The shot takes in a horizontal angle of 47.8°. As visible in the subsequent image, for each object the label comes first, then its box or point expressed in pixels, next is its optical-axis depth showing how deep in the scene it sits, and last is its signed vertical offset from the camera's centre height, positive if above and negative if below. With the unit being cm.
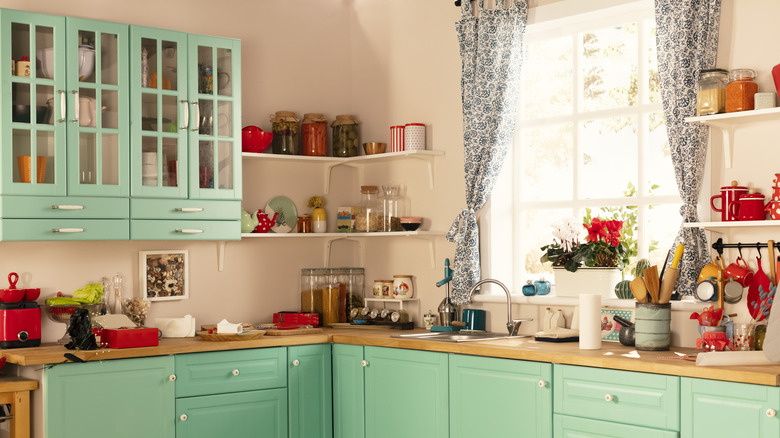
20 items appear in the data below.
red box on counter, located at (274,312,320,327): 488 -54
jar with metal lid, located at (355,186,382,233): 509 +6
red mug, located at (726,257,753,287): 354 -22
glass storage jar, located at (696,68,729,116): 356 +52
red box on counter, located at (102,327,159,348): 395 -52
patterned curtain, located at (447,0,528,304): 448 +61
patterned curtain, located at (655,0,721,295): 369 +52
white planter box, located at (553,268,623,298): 411 -29
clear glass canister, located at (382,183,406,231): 505 +10
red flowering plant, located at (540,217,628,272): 411 -13
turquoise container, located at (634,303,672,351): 360 -43
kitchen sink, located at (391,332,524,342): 425 -57
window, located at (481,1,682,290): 414 +37
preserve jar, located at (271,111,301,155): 506 +52
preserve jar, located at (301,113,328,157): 516 +51
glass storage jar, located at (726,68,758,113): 349 +51
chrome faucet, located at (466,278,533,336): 432 -50
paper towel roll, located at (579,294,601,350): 373 -43
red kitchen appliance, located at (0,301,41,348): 398 -46
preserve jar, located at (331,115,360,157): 522 +51
